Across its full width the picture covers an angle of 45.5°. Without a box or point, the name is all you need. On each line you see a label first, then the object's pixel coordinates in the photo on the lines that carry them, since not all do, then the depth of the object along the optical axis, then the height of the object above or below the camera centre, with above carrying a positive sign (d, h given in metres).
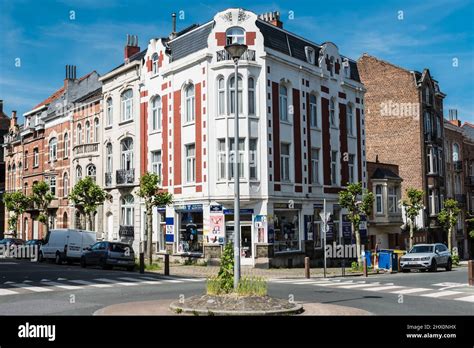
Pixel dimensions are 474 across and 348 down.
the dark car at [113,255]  27.06 -1.79
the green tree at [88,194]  34.81 +1.51
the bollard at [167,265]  23.97 -2.04
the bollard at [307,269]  24.26 -2.31
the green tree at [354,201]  29.03 +0.69
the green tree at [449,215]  41.06 -0.14
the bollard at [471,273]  19.91 -2.13
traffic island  11.42 -1.88
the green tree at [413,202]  35.88 +0.74
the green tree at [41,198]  41.12 +1.57
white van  31.58 -1.35
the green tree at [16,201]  44.53 +1.46
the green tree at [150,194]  28.44 +1.21
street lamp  12.75 +0.71
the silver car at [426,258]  27.89 -2.24
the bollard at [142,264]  25.47 -2.09
